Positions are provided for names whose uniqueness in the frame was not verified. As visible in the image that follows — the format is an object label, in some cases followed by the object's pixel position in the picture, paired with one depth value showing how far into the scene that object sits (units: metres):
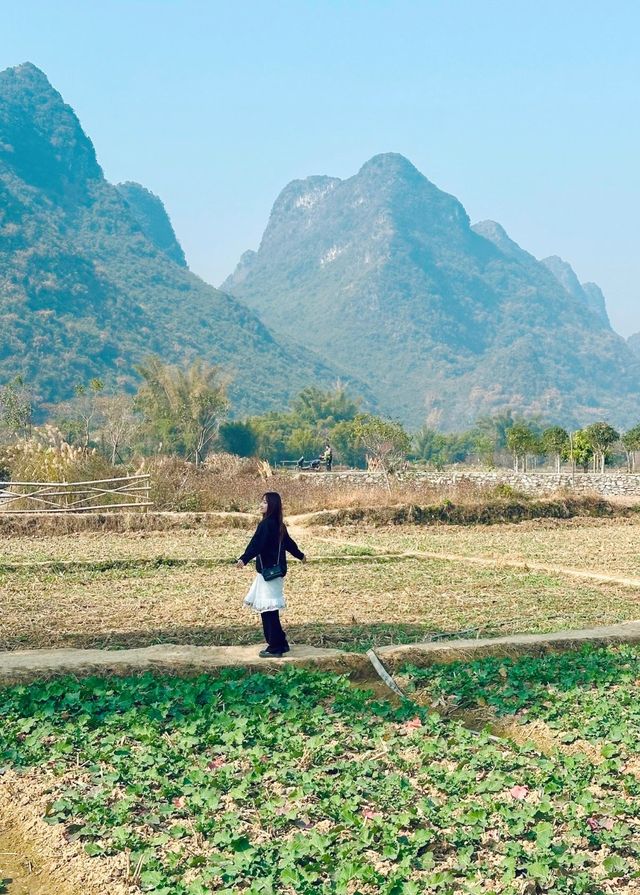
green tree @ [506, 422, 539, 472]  45.00
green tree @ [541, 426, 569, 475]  45.25
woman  8.73
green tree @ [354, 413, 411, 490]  34.28
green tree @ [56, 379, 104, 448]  48.69
